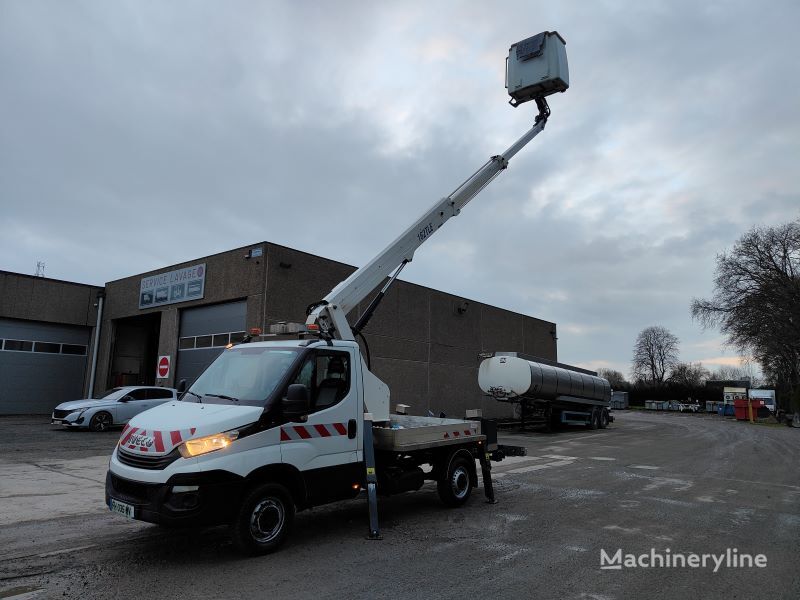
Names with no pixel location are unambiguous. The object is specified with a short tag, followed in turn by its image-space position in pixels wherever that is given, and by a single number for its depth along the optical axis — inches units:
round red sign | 873.5
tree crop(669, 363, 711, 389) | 3425.7
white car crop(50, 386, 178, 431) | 690.2
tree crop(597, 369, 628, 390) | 4241.4
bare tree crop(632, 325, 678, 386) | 3609.7
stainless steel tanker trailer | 909.8
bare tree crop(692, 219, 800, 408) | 1534.2
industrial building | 784.3
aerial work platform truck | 197.0
